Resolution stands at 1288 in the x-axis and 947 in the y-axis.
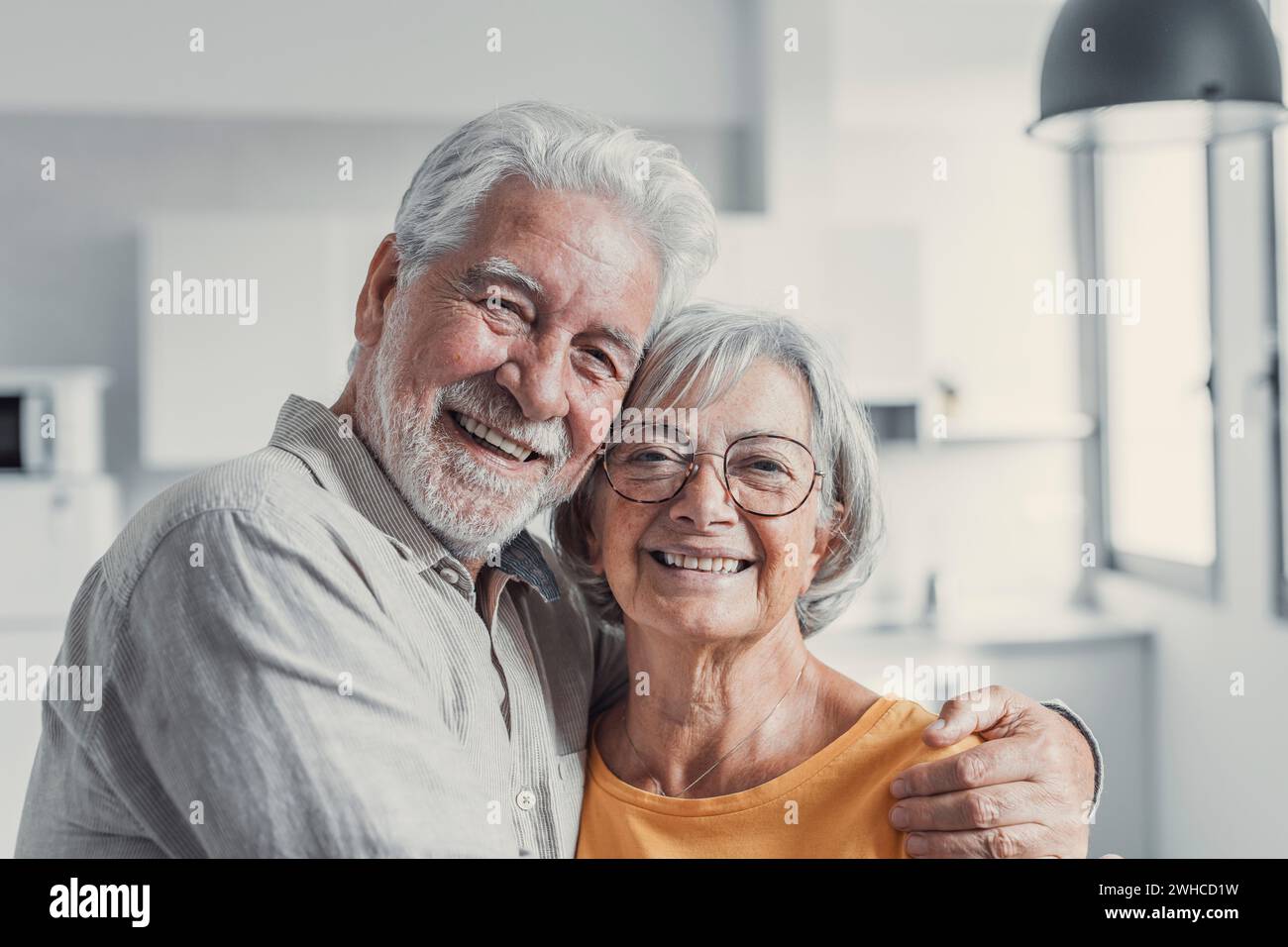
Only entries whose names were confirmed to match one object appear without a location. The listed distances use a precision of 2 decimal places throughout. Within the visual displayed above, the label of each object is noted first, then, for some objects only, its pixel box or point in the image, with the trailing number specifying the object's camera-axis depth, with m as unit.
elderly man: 0.72
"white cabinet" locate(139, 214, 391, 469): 2.34
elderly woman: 0.91
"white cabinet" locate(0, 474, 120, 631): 2.15
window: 2.37
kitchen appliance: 2.15
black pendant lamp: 1.11
